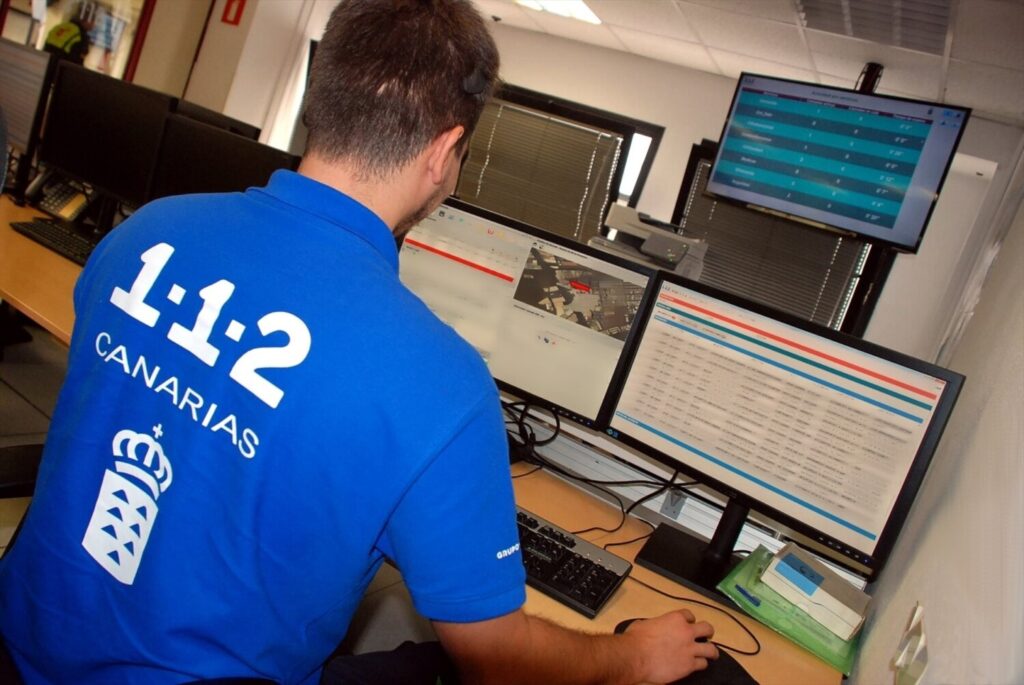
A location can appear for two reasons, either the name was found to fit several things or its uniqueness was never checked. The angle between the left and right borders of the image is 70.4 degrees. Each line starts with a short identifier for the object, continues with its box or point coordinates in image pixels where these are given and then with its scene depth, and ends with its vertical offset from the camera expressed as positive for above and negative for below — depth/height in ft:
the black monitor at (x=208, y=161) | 5.90 -0.08
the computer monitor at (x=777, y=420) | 3.65 -0.35
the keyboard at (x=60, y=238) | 6.43 -1.26
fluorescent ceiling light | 15.93 +5.69
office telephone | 7.66 -1.06
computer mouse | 3.18 -1.42
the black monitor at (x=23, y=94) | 7.57 -0.13
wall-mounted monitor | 8.95 +2.69
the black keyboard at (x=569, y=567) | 3.49 -1.36
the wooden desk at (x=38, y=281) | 4.89 -1.41
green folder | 3.72 -1.30
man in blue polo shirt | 2.15 -0.84
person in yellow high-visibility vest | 16.97 +1.22
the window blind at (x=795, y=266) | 13.26 +1.62
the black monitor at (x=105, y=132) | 6.79 -0.21
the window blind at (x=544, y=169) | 13.11 +1.71
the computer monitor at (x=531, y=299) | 4.65 -0.24
